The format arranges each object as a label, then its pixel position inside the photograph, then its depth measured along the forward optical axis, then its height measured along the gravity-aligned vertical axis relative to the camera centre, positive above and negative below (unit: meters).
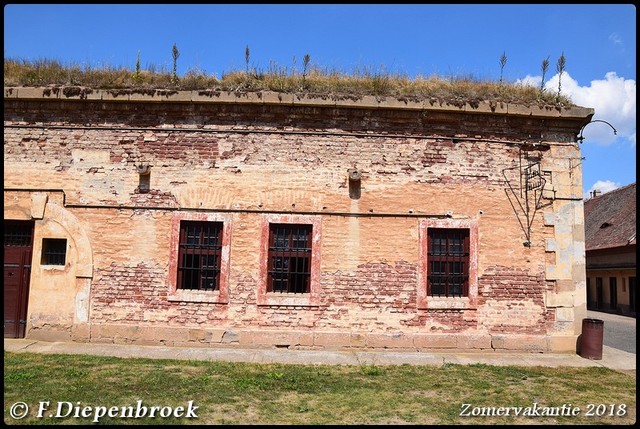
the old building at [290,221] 10.25 +0.93
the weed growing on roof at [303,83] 10.89 +4.15
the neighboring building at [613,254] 23.81 +1.06
